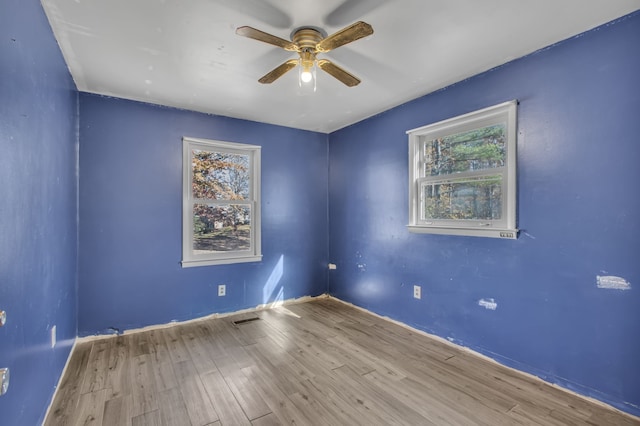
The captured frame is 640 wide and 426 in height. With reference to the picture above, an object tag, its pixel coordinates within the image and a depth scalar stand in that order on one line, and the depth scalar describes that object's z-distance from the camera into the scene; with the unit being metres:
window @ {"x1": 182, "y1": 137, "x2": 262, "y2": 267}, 3.48
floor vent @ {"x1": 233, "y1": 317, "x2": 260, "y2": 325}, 3.40
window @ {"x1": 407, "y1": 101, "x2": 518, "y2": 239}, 2.45
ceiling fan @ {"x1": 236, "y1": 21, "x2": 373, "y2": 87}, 1.68
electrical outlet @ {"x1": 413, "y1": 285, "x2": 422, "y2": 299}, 3.12
